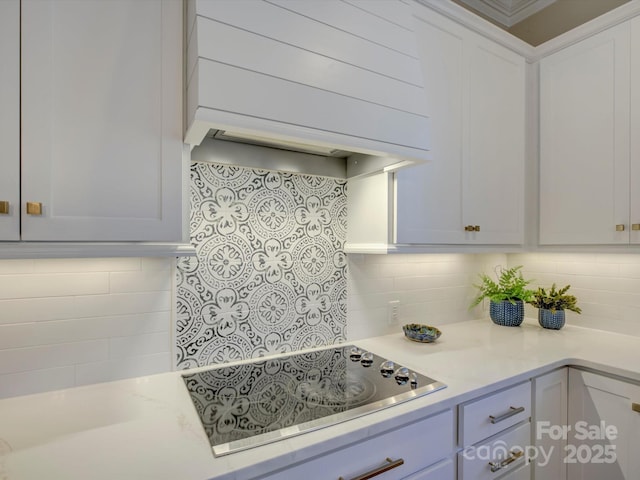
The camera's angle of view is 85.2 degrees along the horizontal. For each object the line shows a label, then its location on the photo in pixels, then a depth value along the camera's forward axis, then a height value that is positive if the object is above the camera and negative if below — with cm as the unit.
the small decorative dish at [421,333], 165 -45
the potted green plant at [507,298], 199 -34
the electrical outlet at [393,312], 181 -38
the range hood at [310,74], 93 +50
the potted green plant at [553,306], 192 -37
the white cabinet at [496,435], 118 -71
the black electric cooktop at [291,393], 92 -50
